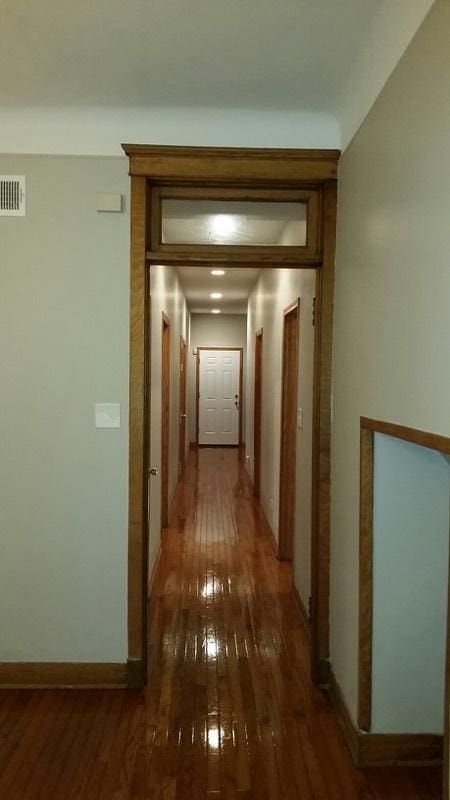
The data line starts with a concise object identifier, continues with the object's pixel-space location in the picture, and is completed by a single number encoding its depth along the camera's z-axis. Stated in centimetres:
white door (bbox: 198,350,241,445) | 959
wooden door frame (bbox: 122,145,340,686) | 226
